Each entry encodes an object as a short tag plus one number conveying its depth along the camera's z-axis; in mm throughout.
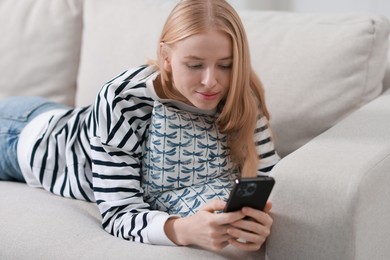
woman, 1683
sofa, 1531
